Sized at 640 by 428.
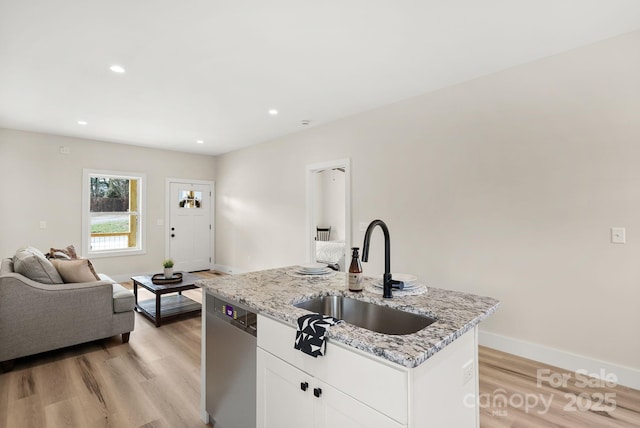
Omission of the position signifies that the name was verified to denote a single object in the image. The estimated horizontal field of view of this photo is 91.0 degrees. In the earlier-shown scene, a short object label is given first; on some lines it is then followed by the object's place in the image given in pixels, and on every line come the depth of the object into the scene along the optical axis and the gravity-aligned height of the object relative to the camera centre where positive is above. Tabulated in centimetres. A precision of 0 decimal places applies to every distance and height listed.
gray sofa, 257 -87
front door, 654 -18
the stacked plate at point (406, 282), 166 -35
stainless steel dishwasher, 155 -78
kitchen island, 97 -53
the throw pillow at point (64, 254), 372 -46
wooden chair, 676 -35
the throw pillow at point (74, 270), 298 -51
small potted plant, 402 -67
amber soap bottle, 180 -32
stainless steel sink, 144 -49
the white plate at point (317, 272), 209 -37
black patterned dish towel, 114 -43
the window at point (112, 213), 555 +7
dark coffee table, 366 -117
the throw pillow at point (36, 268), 277 -46
